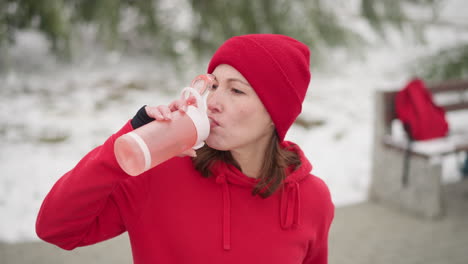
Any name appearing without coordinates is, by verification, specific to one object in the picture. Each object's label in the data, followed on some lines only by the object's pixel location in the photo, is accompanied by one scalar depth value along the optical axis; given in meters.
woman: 1.20
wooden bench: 3.67
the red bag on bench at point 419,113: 3.73
